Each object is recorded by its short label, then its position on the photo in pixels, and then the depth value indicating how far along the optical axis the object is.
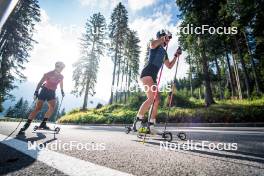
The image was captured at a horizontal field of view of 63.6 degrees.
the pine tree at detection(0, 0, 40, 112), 25.61
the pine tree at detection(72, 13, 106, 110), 39.12
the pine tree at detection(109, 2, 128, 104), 42.97
